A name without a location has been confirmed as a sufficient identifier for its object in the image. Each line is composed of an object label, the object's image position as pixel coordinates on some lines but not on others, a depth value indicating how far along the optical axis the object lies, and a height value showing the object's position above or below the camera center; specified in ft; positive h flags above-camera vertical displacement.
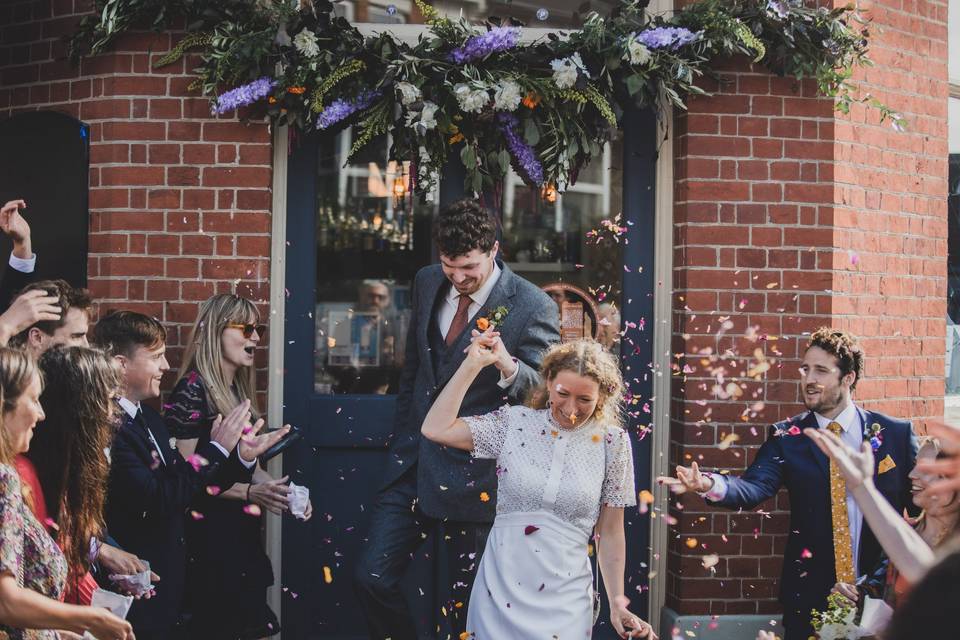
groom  13.39 -0.89
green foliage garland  14.97 +3.99
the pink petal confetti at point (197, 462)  12.36 -1.63
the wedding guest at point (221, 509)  13.96 -2.53
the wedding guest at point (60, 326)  12.70 +0.00
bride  10.93 -1.76
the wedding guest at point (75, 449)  9.52 -1.17
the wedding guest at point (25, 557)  8.04 -1.91
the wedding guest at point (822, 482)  12.92 -1.86
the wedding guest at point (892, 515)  8.30 -1.58
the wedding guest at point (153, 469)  11.73 -1.69
